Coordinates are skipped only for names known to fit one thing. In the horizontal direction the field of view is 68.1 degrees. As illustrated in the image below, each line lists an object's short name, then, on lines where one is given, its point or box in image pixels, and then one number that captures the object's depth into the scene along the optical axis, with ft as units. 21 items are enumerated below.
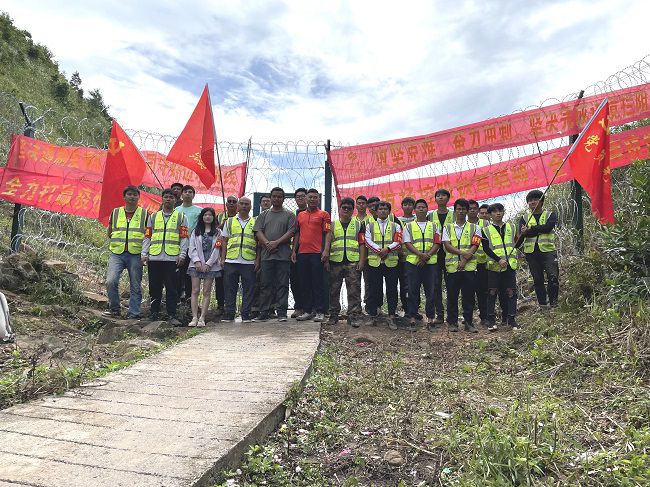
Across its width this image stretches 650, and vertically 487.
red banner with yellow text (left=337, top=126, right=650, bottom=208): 20.44
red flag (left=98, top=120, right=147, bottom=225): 20.49
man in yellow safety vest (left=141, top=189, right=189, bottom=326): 19.21
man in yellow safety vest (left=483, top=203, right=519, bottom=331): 18.63
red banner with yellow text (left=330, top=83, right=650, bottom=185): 20.70
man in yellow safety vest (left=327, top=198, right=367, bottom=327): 19.19
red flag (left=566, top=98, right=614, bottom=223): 17.56
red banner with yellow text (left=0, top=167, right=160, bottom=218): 21.22
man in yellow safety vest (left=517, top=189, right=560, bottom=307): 18.92
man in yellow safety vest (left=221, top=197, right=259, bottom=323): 19.22
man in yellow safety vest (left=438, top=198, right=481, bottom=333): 18.71
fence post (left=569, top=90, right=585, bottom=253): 20.74
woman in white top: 18.95
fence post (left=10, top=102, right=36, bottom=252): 21.56
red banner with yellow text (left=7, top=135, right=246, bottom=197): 21.47
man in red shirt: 19.38
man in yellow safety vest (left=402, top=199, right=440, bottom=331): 18.90
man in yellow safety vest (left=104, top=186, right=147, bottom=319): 19.52
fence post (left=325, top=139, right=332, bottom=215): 21.82
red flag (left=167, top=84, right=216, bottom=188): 20.83
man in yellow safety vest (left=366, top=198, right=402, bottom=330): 19.07
